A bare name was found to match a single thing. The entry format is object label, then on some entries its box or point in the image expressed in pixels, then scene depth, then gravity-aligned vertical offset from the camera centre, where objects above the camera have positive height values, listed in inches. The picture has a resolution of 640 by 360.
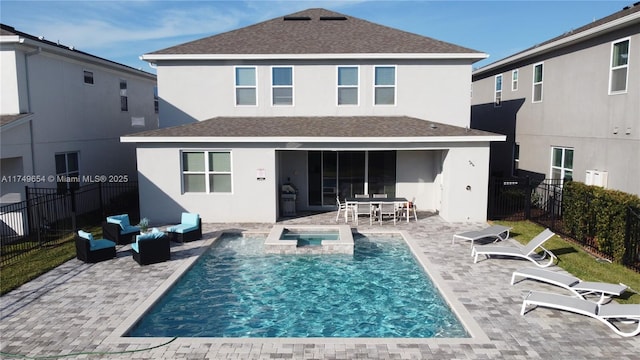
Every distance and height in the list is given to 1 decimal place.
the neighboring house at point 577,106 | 579.5 +55.6
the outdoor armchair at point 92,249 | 487.2 -116.5
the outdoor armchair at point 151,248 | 480.4 -114.4
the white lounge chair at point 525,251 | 476.4 -118.8
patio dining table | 682.8 -92.0
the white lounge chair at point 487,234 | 549.0 -115.6
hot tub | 547.5 -127.4
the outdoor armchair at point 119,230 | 563.8 -111.1
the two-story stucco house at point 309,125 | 668.1 +26.4
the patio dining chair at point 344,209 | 689.0 -108.9
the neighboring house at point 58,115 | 634.8 +47.4
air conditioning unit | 622.8 -52.8
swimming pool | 344.8 -141.8
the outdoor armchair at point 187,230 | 571.5 -111.6
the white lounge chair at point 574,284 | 366.3 -122.2
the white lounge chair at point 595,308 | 318.7 -123.8
